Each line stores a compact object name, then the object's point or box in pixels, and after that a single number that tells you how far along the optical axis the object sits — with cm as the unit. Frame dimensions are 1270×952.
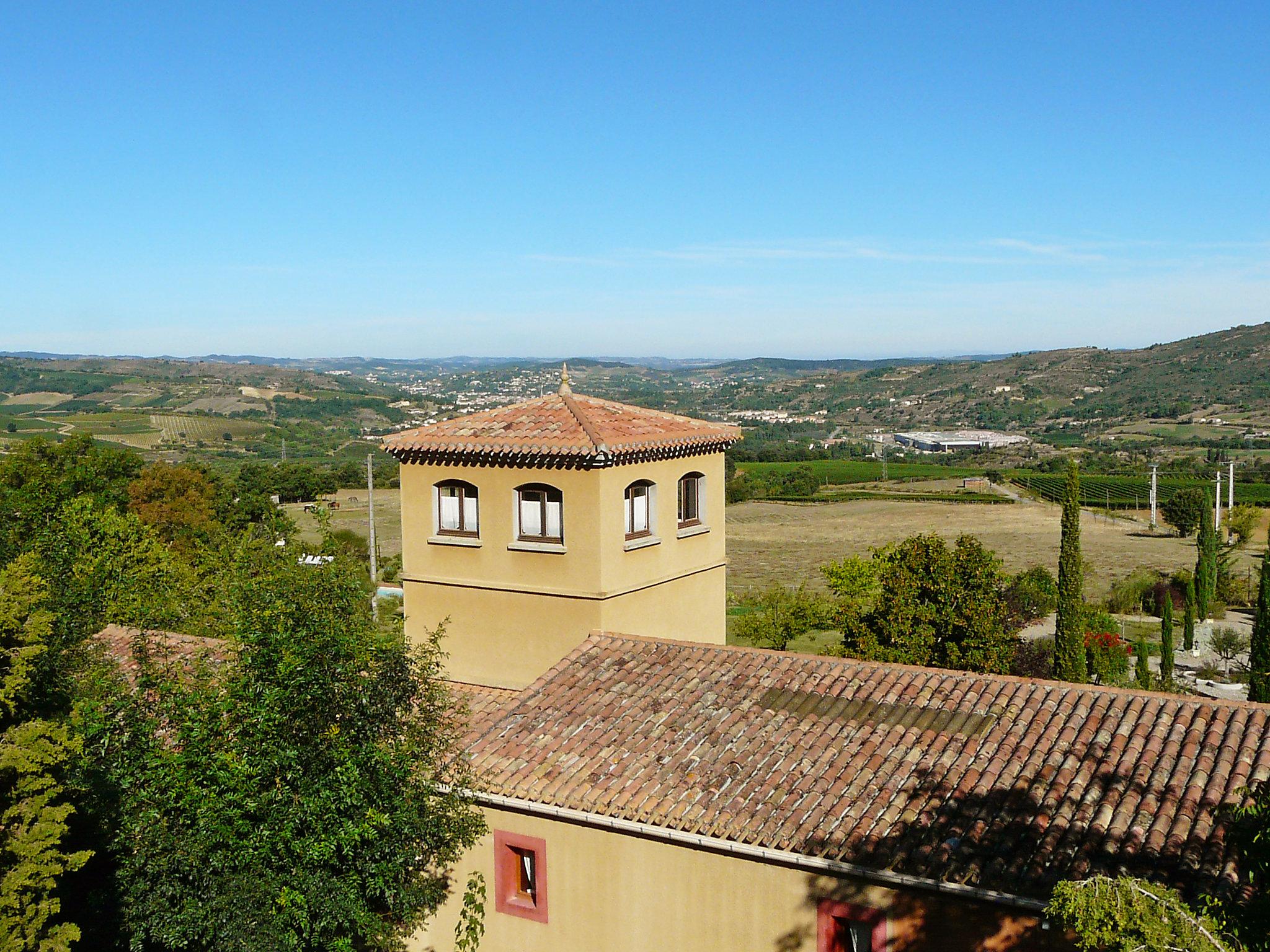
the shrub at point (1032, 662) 2677
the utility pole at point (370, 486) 3716
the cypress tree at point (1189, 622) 4281
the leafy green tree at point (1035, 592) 4222
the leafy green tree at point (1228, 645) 4038
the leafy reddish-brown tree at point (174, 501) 4716
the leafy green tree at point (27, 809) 739
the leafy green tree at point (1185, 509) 7812
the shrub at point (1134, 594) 5359
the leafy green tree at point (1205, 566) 5009
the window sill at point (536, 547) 1446
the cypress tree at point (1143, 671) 3097
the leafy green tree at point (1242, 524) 7069
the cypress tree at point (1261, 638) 2620
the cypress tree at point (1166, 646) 3228
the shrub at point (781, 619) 3725
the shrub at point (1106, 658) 3253
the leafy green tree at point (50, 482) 3428
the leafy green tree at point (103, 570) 2016
